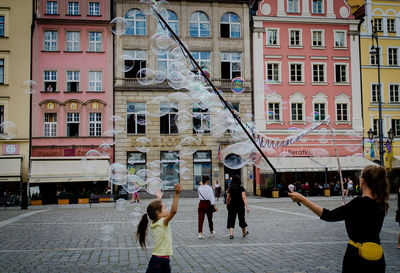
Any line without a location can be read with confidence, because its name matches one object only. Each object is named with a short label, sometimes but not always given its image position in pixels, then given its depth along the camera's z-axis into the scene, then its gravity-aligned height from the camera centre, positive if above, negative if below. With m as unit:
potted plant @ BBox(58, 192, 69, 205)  29.17 -2.63
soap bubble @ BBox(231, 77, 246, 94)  12.26 +2.17
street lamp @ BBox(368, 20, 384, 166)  24.57 +1.77
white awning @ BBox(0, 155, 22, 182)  30.22 -0.51
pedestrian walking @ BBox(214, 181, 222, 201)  29.30 -2.27
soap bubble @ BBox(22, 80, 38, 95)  19.83 +3.85
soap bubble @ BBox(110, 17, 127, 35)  11.49 +3.73
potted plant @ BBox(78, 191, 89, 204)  29.44 -2.66
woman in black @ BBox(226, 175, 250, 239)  10.93 -1.19
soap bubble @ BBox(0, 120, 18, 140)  20.04 +1.56
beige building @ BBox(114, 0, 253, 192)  33.41 +7.12
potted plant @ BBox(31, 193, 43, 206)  29.09 -2.72
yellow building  36.00 +7.63
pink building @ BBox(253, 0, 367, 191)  35.16 +7.14
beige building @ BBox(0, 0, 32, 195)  31.81 +6.97
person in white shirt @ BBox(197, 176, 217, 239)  11.16 -1.15
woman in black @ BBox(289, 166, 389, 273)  3.87 -0.53
